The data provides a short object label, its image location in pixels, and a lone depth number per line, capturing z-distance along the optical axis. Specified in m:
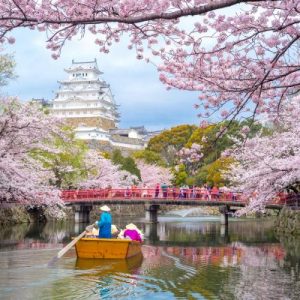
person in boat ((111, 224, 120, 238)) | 15.01
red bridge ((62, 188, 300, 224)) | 33.06
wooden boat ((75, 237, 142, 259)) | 13.26
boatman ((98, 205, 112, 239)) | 13.60
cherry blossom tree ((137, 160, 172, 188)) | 51.50
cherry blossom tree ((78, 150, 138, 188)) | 40.17
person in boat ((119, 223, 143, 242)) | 14.73
